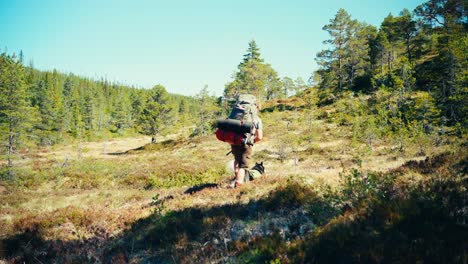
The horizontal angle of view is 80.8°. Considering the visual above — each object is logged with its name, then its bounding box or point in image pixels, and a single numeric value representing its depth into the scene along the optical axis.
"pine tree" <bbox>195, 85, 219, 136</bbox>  54.74
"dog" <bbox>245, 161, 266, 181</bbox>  8.70
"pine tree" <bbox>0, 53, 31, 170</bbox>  24.61
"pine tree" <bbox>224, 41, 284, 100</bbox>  51.00
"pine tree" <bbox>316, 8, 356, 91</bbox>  49.00
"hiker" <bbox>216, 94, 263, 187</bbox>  6.96
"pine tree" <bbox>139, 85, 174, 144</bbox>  50.12
